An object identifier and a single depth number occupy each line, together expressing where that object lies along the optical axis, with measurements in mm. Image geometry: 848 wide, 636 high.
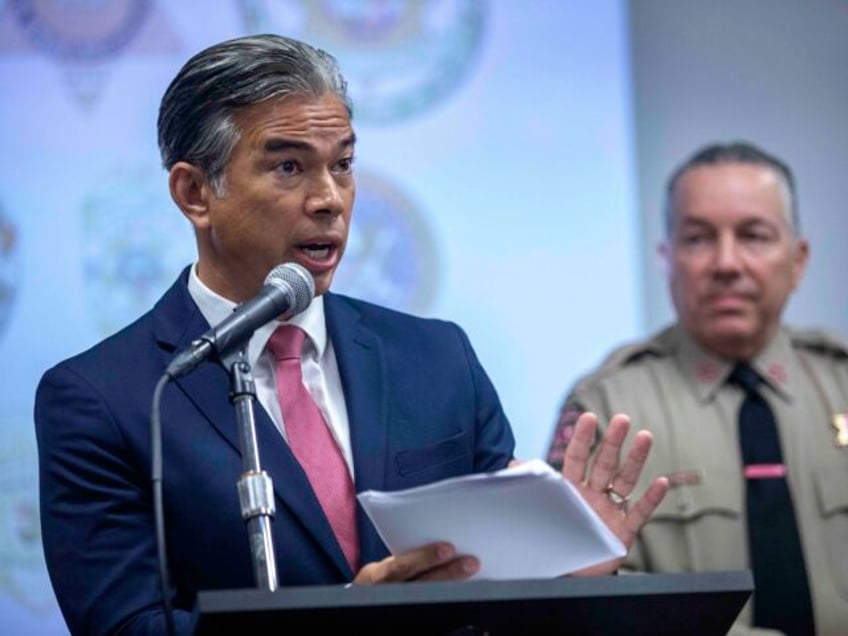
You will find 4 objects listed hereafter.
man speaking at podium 5051
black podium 3967
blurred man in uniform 7605
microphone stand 4367
